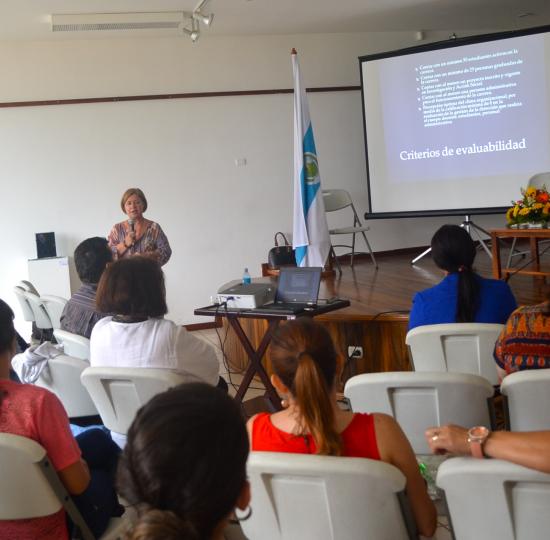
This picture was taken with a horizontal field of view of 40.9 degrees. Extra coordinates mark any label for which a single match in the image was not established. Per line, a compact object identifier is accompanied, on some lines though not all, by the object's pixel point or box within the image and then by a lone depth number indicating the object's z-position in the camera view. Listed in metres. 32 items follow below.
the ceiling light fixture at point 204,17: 6.47
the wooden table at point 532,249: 5.46
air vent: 6.57
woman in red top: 1.74
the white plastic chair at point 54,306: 5.00
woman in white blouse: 2.93
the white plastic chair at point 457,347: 2.92
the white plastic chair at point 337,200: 8.04
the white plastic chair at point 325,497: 1.54
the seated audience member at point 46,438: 1.98
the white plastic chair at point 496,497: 1.44
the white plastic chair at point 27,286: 5.97
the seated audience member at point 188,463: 1.00
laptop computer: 4.11
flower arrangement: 5.56
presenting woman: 5.63
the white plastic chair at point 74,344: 3.38
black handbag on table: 7.05
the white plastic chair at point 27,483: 1.90
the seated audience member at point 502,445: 1.40
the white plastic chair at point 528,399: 2.13
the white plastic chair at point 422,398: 2.22
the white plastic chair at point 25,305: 5.60
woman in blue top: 3.29
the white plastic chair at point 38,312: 5.28
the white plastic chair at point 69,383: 3.01
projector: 4.21
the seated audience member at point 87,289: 3.75
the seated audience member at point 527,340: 2.37
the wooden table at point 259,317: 4.04
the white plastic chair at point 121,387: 2.59
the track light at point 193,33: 6.65
